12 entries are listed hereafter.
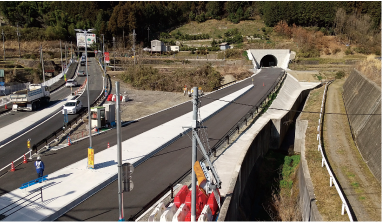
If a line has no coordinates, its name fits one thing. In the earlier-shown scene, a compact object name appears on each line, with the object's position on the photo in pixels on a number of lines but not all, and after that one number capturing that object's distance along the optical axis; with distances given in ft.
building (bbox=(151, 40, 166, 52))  287.28
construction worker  48.15
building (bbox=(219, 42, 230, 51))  282.77
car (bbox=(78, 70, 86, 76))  202.35
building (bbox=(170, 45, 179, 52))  294.05
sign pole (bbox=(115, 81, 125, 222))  32.99
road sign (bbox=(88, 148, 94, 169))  51.97
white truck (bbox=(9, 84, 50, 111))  98.78
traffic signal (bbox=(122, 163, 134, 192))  33.24
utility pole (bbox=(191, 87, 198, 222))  33.84
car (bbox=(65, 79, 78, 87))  158.61
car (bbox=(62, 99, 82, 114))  96.73
